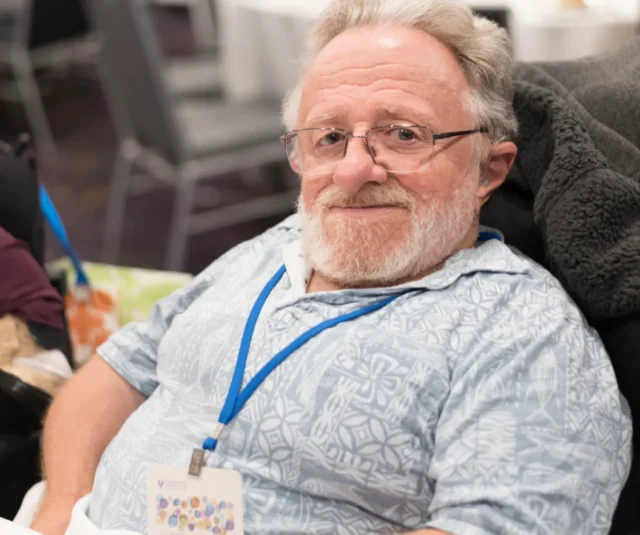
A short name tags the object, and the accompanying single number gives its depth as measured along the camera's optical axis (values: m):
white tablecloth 3.04
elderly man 1.01
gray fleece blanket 1.14
